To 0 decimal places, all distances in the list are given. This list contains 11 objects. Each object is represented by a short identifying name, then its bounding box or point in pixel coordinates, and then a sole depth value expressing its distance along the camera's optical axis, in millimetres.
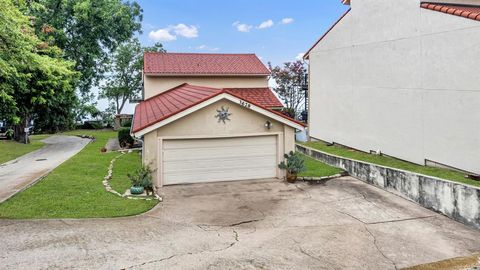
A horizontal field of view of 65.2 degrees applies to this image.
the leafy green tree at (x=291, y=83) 34688
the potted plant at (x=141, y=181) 12195
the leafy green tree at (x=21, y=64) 11326
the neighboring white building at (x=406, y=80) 12594
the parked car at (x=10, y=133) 29203
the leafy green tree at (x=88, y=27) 29422
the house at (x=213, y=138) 13375
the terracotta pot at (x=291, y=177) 14305
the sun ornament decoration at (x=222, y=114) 13898
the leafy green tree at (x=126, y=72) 40750
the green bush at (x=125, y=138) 24250
